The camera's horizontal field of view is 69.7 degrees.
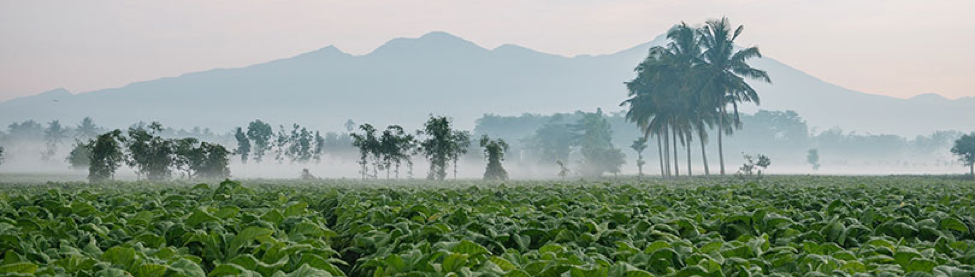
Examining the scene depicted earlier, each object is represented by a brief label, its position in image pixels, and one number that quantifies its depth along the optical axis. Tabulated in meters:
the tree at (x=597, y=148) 94.88
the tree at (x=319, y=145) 108.06
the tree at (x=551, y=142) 129.00
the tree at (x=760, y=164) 47.51
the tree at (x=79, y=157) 91.54
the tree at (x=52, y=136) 152.30
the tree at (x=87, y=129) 163.30
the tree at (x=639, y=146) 86.50
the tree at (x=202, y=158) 59.23
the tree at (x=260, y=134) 102.85
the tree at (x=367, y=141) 65.62
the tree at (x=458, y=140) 62.46
